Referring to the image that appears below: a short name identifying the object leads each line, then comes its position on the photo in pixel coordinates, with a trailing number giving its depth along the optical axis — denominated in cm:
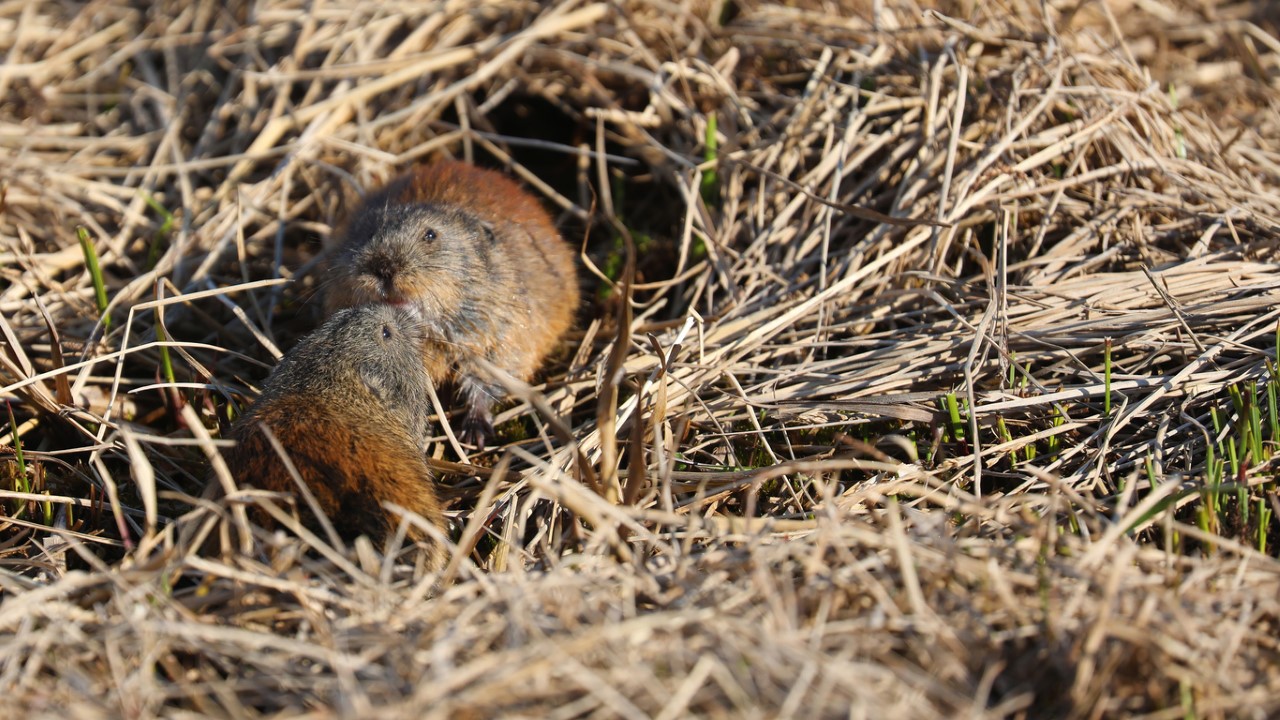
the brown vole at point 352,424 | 643
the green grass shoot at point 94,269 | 906
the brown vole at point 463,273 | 878
